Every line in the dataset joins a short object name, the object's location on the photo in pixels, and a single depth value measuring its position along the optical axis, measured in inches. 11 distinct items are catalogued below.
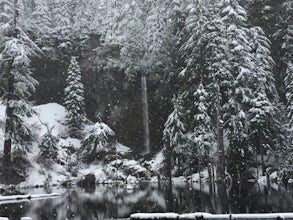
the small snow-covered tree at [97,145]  1529.3
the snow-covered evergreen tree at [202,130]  1247.5
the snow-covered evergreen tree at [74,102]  1632.6
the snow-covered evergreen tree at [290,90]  1244.5
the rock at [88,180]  1368.1
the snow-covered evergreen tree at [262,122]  1257.4
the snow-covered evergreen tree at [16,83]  1219.2
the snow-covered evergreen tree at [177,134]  1354.6
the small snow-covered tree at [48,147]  1397.6
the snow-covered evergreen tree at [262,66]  1314.0
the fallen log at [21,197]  869.8
